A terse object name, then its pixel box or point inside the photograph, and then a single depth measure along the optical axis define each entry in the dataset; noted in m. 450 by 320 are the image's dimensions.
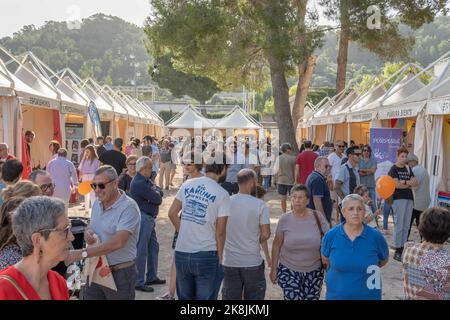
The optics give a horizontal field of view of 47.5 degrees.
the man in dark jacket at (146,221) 5.82
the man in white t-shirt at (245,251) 4.50
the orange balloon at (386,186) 7.39
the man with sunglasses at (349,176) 9.13
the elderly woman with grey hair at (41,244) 2.22
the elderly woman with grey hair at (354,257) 3.87
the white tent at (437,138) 9.52
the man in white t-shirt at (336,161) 10.73
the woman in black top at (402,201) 7.79
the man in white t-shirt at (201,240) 4.18
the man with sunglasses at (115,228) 3.84
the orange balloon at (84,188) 8.05
